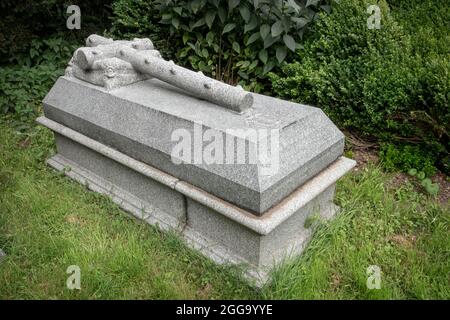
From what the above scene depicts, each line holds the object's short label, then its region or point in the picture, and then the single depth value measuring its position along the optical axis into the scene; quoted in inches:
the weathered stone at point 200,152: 99.3
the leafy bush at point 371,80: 136.3
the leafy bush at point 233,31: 155.9
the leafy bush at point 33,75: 190.7
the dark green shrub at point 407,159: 138.4
